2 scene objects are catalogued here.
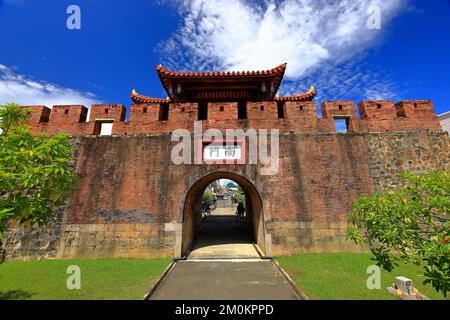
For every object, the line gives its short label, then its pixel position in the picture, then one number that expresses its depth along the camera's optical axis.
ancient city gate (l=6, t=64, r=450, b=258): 8.19
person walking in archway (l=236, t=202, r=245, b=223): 17.66
